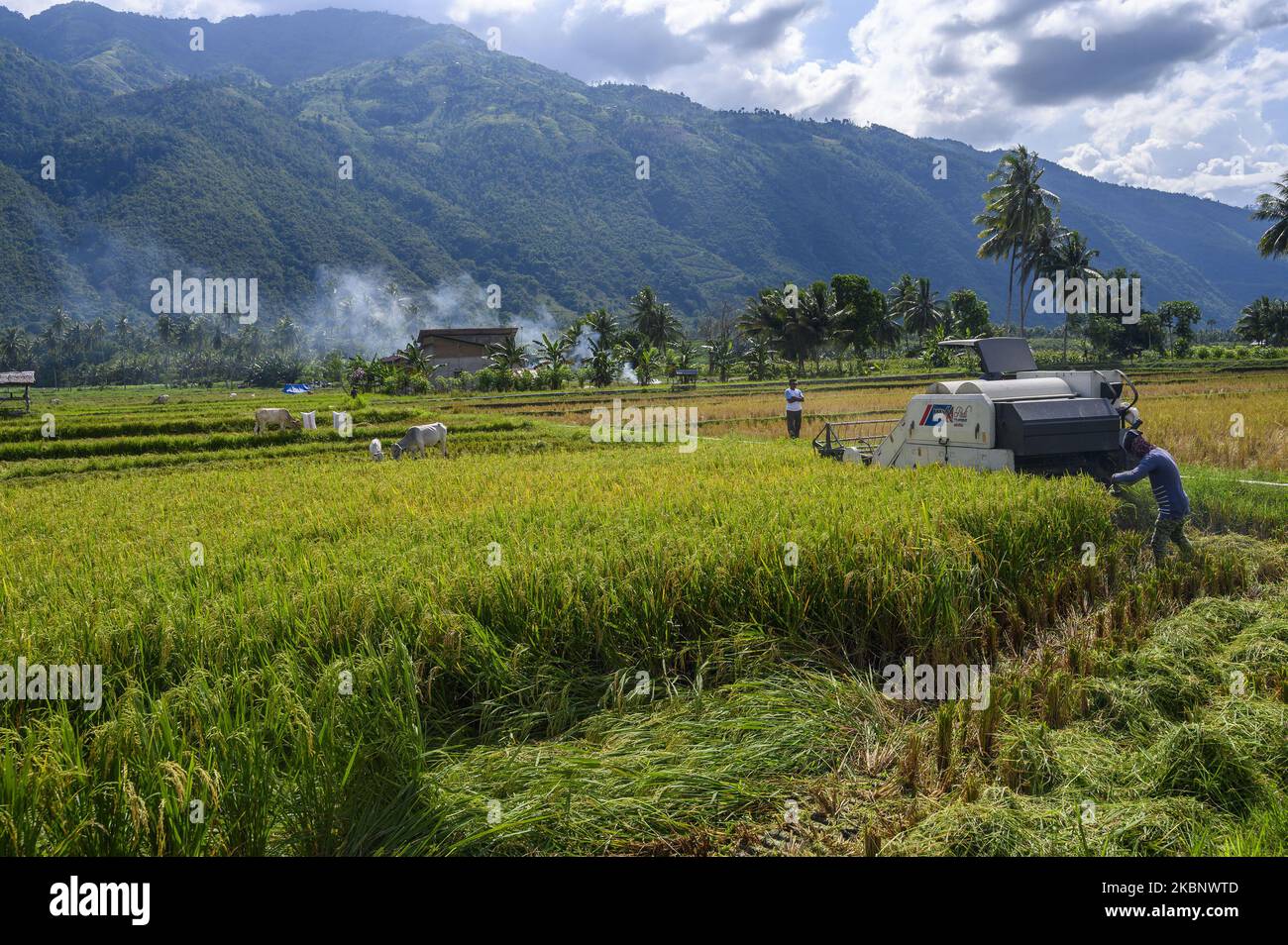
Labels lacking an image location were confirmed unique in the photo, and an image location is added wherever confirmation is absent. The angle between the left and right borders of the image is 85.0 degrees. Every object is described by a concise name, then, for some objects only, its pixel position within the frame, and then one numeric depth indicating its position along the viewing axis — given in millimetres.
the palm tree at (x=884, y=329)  68000
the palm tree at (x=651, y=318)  72875
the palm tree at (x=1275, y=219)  48000
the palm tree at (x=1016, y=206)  47312
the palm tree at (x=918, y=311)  77938
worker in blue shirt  6668
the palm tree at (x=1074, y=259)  59562
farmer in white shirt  17859
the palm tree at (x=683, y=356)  64000
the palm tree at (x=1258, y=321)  68000
